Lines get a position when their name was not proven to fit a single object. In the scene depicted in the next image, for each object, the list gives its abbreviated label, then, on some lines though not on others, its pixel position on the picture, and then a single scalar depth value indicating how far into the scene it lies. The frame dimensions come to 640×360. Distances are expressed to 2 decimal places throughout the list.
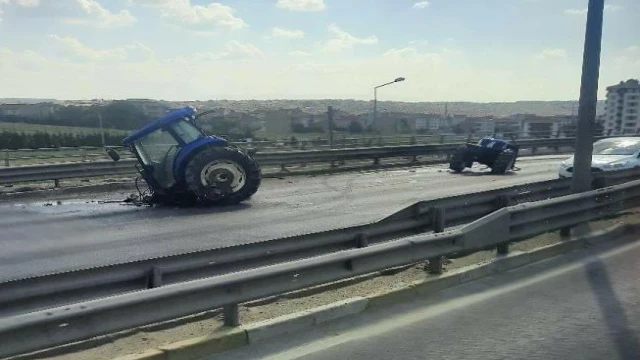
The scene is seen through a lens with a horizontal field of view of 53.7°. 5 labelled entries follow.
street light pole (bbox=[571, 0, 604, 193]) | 9.55
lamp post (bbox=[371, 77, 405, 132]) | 39.06
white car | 16.97
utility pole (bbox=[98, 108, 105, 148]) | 21.72
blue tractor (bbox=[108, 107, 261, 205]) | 13.81
